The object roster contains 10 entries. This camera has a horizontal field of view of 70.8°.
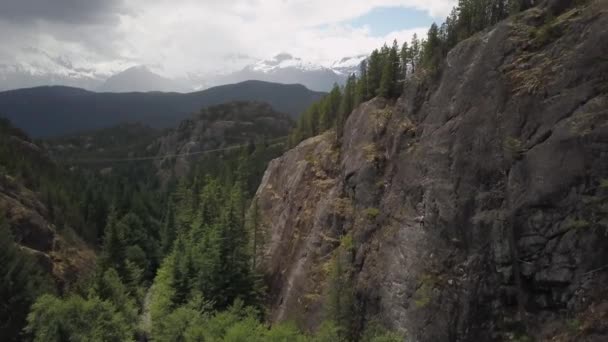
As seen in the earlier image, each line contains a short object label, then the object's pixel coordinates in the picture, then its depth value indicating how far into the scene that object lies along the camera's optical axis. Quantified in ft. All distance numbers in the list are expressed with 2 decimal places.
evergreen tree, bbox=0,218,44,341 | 142.20
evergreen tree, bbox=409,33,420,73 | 217.97
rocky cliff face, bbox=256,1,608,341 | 100.12
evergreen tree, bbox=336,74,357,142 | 228.22
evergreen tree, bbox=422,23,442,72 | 166.20
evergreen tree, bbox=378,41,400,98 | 197.06
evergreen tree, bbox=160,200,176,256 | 284.61
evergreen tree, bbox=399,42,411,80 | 208.90
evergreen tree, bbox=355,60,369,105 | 219.41
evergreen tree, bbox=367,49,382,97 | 215.31
